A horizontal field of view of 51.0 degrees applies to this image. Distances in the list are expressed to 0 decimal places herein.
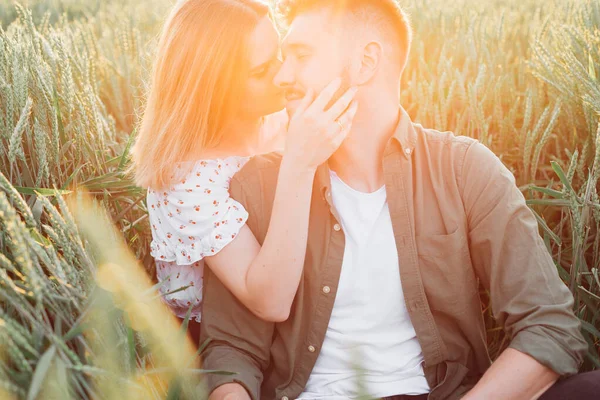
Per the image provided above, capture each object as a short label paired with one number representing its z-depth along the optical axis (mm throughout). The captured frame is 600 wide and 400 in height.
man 1720
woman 1714
